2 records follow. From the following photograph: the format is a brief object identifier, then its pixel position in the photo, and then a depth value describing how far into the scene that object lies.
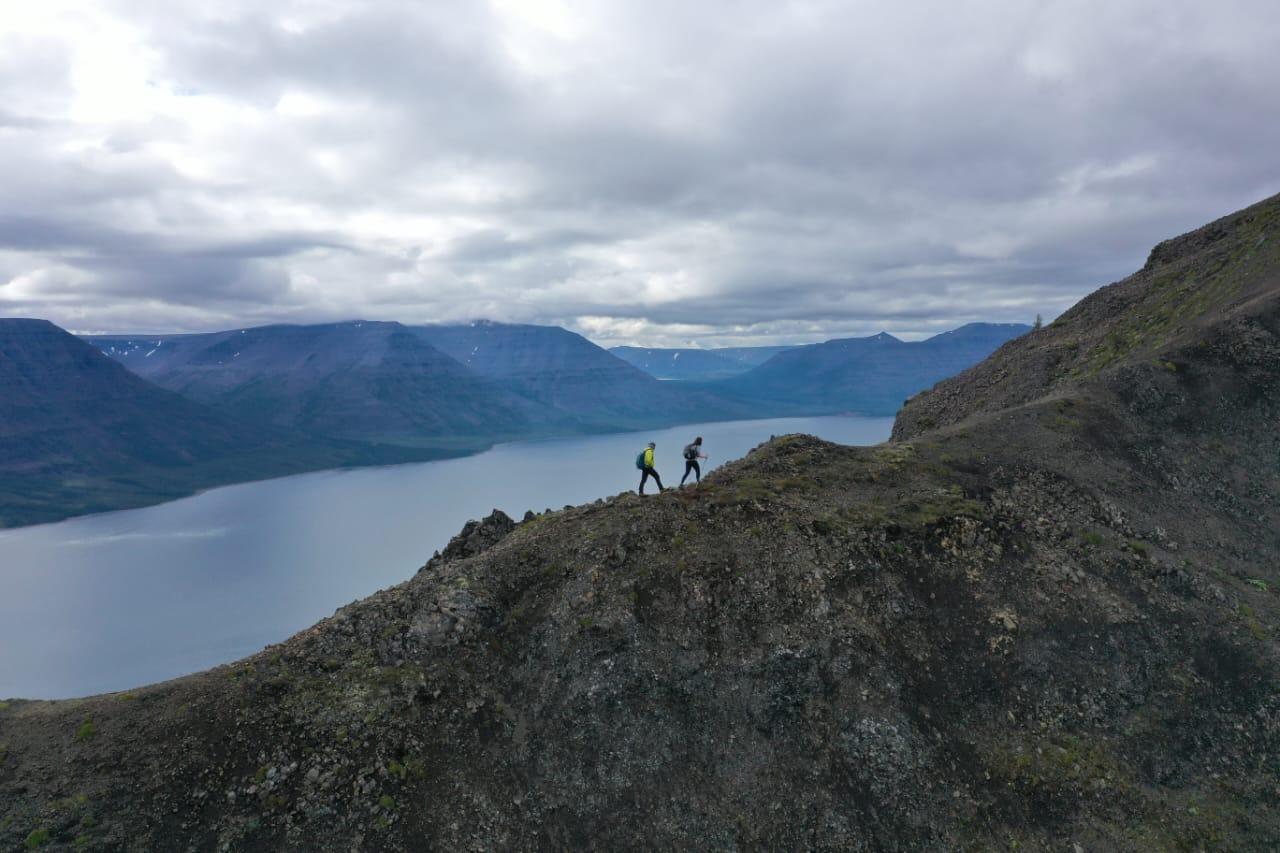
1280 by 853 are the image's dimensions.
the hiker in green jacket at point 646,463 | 27.43
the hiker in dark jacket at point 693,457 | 29.19
